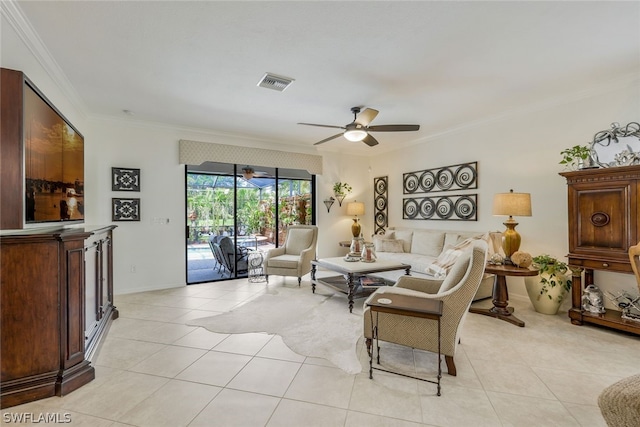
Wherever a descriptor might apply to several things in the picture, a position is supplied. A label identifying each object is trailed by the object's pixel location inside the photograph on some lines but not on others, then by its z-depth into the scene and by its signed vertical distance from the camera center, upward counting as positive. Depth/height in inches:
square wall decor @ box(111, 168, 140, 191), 176.6 +23.2
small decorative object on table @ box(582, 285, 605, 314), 122.7 -36.9
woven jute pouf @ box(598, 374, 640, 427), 39.6 -26.7
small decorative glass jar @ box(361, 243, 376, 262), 164.1 -21.9
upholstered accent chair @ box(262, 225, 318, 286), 192.2 -27.0
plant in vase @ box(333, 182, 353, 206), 256.4 +22.5
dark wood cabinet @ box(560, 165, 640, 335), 111.3 -5.4
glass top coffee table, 145.3 -28.2
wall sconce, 254.4 +11.5
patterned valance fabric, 197.2 +44.3
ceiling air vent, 121.9 +57.7
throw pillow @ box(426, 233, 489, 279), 154.3 -24.4
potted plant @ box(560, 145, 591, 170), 128.4 +25.3
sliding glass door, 209.9 +1.6
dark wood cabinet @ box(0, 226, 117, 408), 74.9 -26.5
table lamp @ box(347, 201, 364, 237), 254.7 +4.4
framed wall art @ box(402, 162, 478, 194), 189.6 +25.1
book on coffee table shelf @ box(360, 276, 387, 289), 159.6 -38.0
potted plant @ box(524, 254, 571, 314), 137.2 -33.4
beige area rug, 105.0 -47.5
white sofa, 165.3 -21.4
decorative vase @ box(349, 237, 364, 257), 172.9 -19.1
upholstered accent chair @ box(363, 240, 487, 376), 86.0 -32.1
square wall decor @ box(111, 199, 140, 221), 177.3 +4.4
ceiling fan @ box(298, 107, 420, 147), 134.4 +42.1
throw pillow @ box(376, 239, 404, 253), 212.5 -22.7
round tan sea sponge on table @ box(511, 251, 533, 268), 133.0 -20.7
